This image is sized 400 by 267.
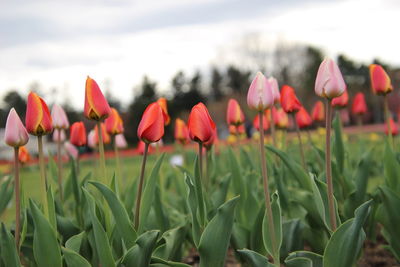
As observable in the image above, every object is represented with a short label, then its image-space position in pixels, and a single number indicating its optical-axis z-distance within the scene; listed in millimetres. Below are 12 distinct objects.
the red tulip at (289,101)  2287
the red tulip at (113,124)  2365
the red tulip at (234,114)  2582
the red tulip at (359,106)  3146
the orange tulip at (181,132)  3154
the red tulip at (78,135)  2508
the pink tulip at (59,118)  2398
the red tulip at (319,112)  3053
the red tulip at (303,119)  2941
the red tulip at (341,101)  2825
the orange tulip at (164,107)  2088
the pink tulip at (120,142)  3045
